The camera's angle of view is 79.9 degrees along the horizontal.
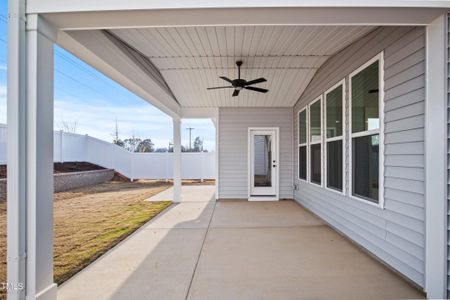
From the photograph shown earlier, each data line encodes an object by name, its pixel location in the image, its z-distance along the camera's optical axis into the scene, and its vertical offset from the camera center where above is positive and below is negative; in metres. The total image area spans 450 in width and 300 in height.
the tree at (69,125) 16.09 +1.44
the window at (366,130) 3.31 +0.26
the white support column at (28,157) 2.02 -0.06
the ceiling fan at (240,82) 4.89 +1.24
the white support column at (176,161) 7.38 -0.32
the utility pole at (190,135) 27.21 +1.43
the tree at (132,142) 23.61 +0.65
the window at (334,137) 4.38 +0.22
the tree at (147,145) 22.49 +0.38
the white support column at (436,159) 2.23 -0.08
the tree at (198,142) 27.78 +0.77
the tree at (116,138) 22.80 +0.97
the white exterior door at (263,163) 7.74 -0.39
